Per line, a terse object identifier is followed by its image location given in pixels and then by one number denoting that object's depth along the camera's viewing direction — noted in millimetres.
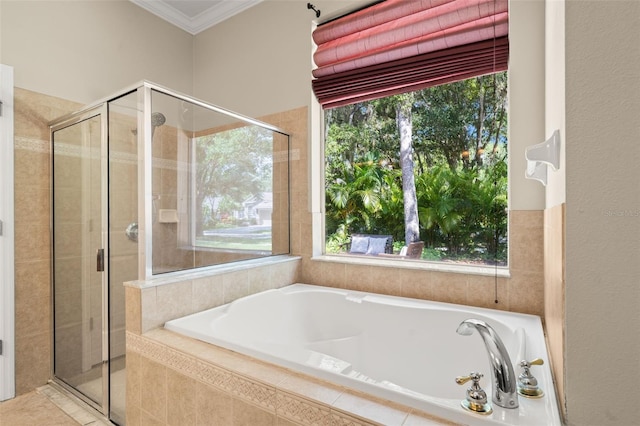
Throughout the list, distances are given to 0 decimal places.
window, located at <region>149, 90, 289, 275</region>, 1803
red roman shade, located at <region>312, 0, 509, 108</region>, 1965
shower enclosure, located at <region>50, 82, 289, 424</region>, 1729
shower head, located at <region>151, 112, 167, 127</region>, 1707
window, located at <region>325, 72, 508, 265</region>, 2100
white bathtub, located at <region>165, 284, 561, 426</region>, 1088
